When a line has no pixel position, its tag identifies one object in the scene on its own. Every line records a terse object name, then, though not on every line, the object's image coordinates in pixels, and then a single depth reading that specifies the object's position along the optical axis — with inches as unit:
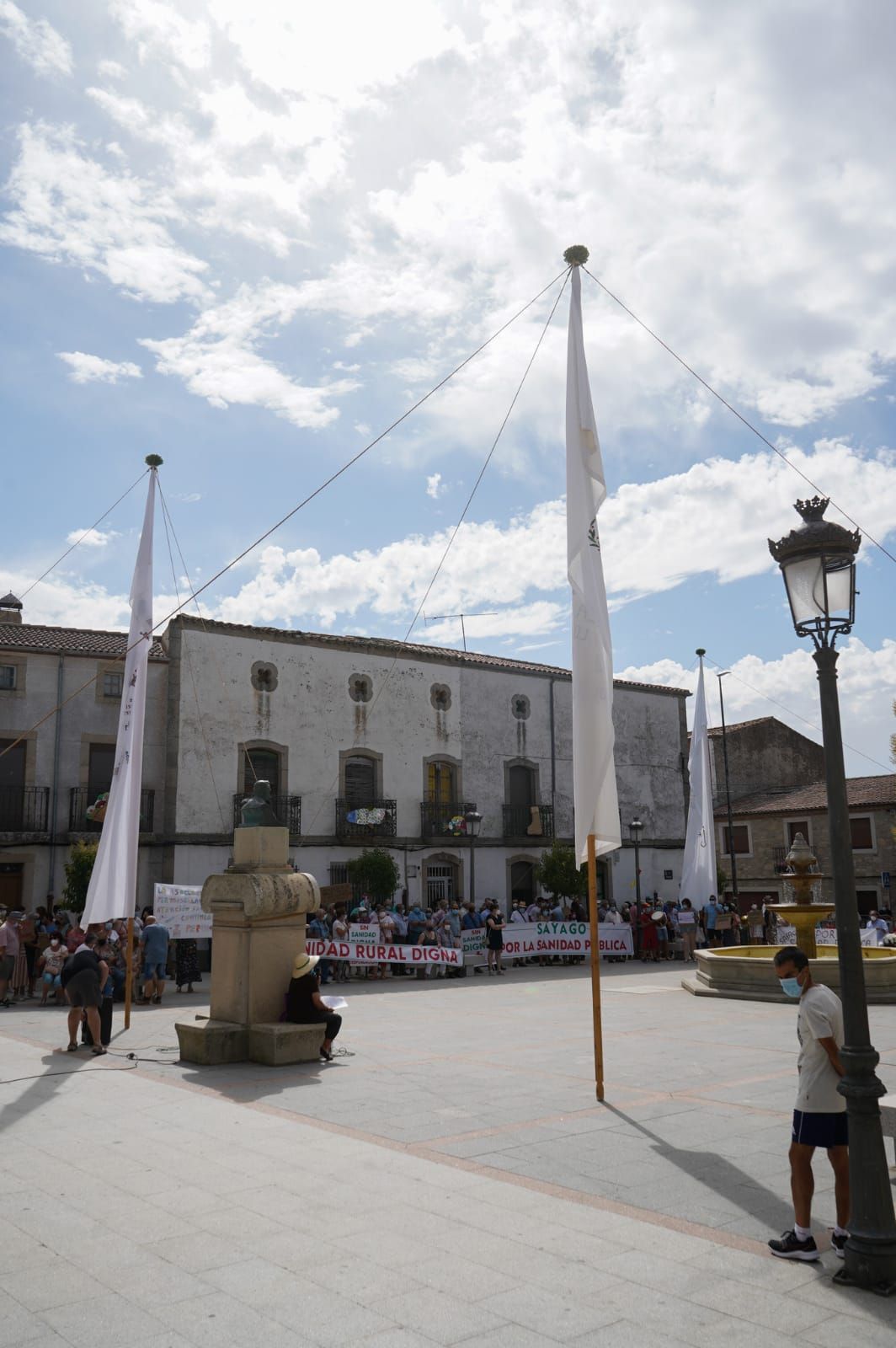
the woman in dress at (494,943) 882.8
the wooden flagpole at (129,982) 490.0
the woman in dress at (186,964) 726.5
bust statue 461.2
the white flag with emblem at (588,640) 346.9
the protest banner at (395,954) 815.1
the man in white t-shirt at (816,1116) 194.5
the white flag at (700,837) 962.1
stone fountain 636.1
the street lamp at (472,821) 1041.5
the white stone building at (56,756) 993.5
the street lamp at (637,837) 1049.3
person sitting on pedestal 428.8
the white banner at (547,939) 940.6
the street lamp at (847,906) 180.9
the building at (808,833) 1541.6
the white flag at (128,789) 481.7
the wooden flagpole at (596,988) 331.9
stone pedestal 432.8
